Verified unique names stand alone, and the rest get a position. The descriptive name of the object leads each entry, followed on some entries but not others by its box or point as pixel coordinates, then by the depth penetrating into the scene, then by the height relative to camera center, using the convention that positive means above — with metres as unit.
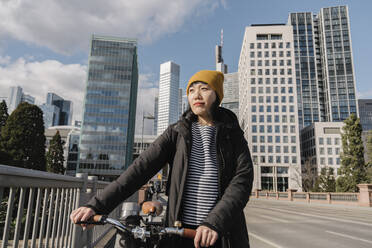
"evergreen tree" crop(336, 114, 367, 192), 30.44 +2.71
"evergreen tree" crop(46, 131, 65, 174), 46.72 +2.34
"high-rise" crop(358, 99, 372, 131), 135.55 +34.75
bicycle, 1.34 -0.32
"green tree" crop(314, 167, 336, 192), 31.12 -1.16
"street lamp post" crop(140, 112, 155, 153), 31.97 +6.99
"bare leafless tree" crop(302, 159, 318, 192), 52.47 -0.54
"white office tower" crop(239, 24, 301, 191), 68.25 +19.33
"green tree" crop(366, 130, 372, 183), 31.06 +2.62
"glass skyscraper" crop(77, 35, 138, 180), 69.31 +17.50
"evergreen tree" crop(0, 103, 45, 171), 24.25 +2.95
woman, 1.55 +0.01
